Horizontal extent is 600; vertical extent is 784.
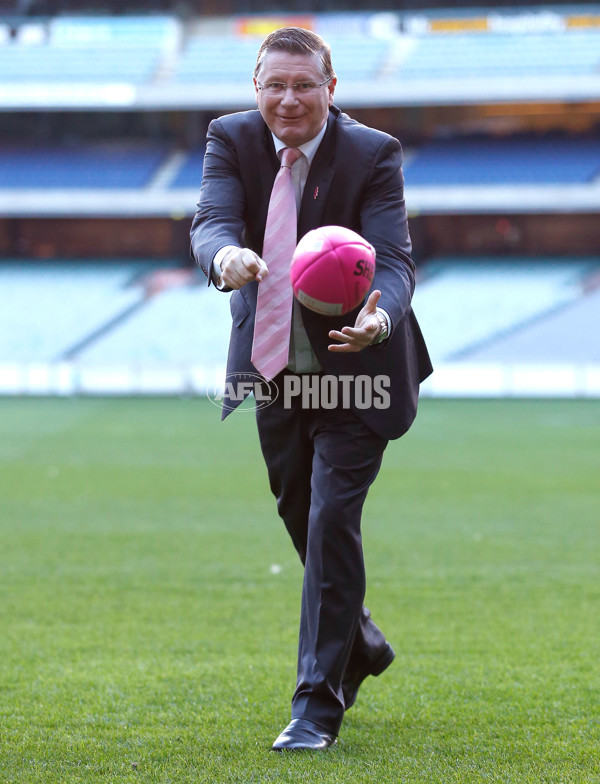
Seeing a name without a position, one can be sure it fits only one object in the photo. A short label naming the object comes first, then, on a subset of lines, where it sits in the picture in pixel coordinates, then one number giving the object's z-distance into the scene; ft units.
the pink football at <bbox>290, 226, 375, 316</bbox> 20.84
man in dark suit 23.24
